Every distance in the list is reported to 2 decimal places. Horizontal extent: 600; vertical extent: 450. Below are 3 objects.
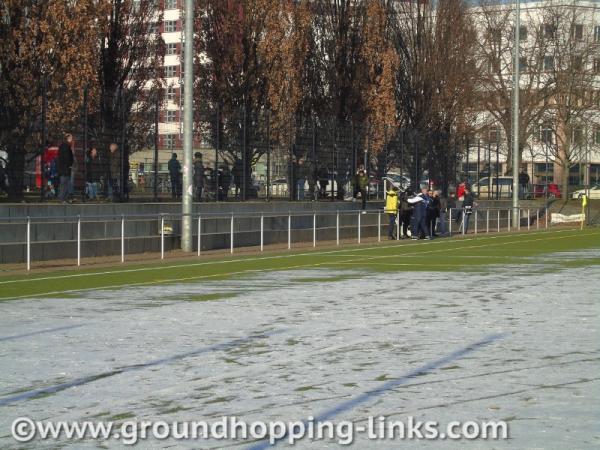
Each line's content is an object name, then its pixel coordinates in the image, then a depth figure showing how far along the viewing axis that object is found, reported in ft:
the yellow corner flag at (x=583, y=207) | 188.04
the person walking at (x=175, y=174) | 124.47
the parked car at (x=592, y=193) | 250.16
